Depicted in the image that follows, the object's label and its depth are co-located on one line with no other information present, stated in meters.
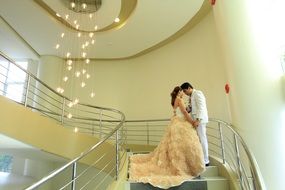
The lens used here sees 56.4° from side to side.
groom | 3.77
